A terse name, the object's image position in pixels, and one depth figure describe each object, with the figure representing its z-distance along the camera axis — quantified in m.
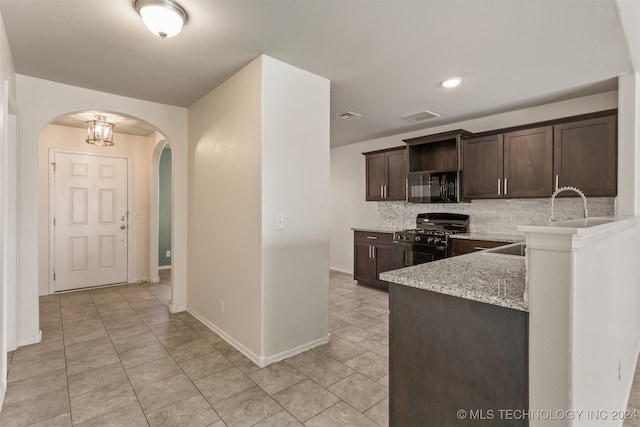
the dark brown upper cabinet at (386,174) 5.02
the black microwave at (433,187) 4.38
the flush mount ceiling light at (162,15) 1.86
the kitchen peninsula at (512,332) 1.00
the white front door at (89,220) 4.77
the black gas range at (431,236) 4.14
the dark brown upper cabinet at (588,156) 3.13
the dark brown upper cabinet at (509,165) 3.57
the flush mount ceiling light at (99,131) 4.16
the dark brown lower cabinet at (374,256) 4.72
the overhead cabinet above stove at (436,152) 4.25
